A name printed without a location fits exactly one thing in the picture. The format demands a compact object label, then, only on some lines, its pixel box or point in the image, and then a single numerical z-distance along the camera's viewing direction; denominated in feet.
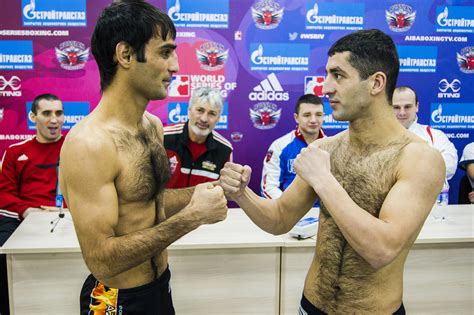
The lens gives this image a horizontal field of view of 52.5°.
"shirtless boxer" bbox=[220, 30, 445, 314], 4.67
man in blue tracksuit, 12.40
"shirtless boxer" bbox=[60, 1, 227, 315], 4.68
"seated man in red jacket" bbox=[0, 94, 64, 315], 11.64
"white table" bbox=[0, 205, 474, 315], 8.17
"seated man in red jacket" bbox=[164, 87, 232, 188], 11.55
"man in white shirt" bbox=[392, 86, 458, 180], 12.37
